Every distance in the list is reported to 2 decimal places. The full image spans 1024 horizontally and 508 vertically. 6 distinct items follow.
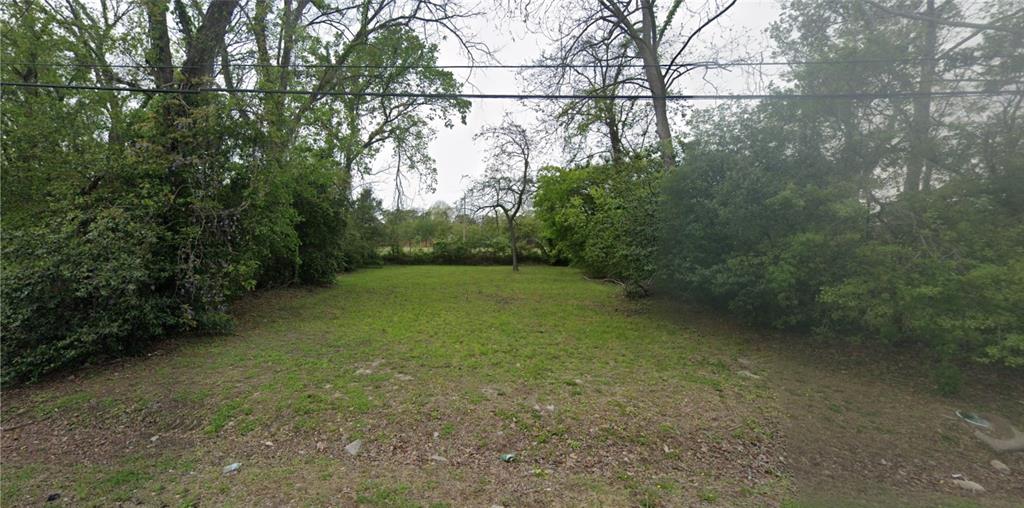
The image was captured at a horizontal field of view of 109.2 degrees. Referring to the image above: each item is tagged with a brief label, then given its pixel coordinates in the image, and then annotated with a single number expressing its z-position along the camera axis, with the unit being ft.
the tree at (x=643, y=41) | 30.42
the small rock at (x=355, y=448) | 9.08
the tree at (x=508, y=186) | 61.00
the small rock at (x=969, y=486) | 8.00
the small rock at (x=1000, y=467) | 8.71
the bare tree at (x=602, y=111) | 31.86
